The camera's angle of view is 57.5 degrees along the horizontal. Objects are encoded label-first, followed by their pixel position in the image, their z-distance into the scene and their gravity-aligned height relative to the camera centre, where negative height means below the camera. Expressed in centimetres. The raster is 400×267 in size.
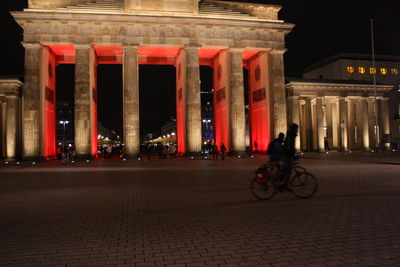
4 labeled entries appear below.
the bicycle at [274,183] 1115 -121
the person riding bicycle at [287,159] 1112 -48
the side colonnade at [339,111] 5119 +443
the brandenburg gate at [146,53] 4000 +1139
